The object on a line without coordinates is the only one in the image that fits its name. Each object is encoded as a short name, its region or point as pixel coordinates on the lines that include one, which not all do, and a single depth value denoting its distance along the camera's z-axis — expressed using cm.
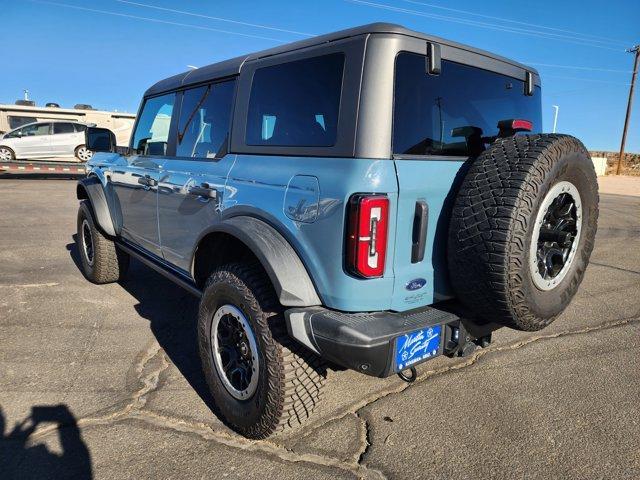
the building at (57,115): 2372
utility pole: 3334
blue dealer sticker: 199
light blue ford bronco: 196
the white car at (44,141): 1714
